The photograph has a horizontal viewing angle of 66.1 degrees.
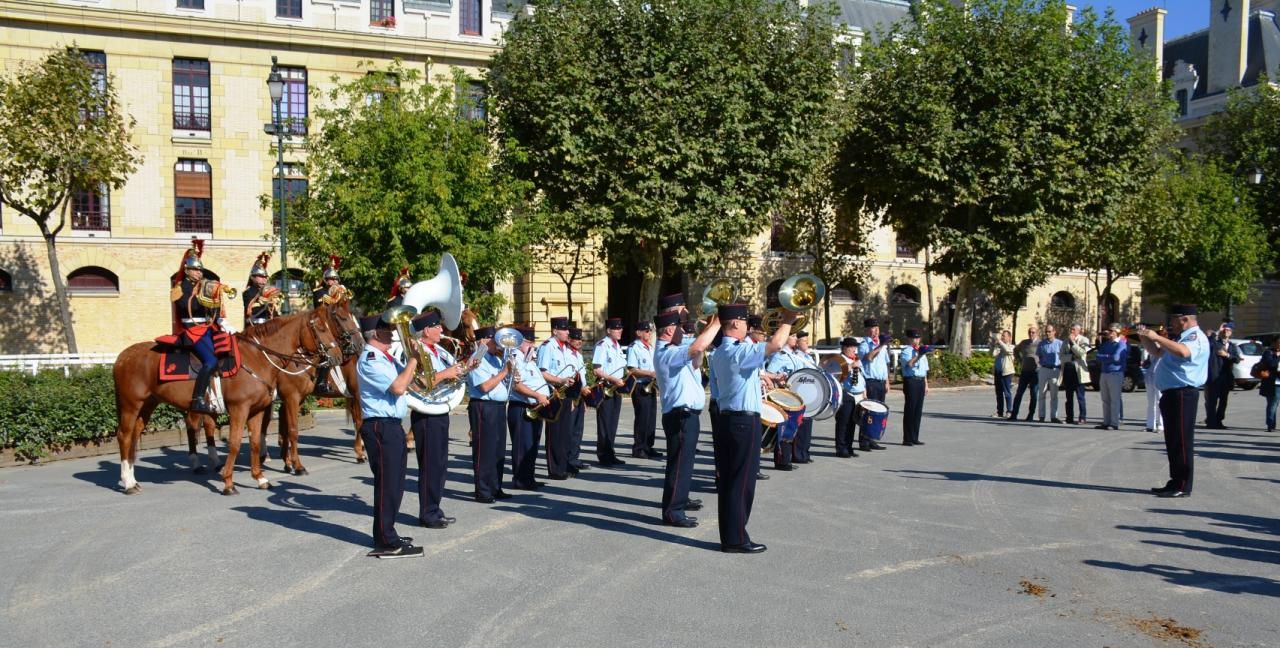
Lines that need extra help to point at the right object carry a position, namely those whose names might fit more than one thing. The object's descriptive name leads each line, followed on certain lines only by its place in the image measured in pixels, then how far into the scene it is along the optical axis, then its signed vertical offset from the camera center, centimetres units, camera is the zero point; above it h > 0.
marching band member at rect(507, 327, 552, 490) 1130 -164
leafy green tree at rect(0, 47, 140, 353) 2584 +372
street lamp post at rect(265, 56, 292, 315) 2184 +361
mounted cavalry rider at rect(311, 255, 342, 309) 1412 -5
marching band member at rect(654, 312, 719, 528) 920 -130
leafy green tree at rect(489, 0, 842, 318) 2534 +446
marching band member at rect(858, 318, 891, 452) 1519 -131
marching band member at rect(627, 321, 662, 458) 1322 -159
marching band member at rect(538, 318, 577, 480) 1206 -123
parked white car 2798 -216
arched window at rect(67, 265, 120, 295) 3189 -18
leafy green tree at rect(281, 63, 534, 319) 2058 +176
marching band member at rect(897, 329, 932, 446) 1570 -160
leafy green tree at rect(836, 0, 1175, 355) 2809 +470
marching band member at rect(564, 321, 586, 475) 1249 -151
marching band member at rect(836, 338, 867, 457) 1425 -173
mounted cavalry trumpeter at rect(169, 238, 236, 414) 1154 -55
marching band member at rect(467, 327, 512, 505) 1052 -155
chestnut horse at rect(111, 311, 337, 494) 1151 -124
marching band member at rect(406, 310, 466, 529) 876 -155
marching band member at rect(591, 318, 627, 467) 1324 -162
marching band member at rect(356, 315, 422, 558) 806 -131
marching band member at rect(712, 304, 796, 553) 816 -125
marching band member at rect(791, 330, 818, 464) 1327 -209
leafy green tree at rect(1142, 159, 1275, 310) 4019 +166
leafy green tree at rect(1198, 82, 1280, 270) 4444 +680
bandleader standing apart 1074 -115
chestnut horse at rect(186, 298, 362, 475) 1206 -141
